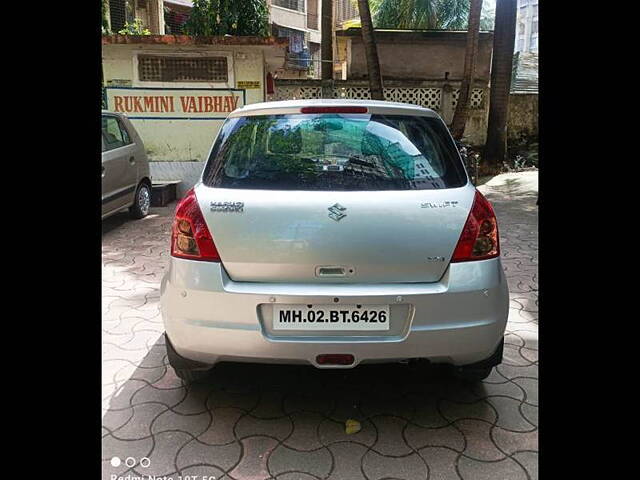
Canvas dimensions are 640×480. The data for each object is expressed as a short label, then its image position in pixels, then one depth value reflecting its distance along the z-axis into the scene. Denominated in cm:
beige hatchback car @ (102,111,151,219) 683
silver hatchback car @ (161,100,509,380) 234
